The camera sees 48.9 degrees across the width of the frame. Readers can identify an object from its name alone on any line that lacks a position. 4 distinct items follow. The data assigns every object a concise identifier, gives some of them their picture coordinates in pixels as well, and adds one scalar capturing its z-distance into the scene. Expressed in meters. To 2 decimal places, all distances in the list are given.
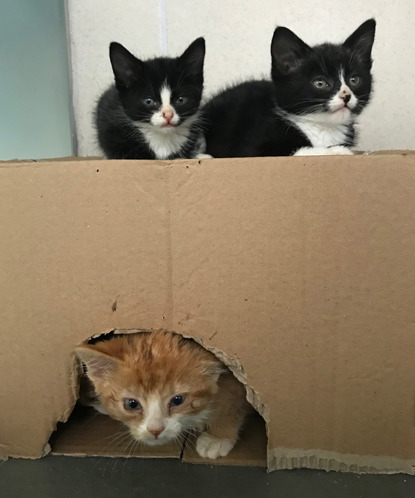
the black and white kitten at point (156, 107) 0.33
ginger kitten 0.28
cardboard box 0.24
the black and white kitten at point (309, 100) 0.31
